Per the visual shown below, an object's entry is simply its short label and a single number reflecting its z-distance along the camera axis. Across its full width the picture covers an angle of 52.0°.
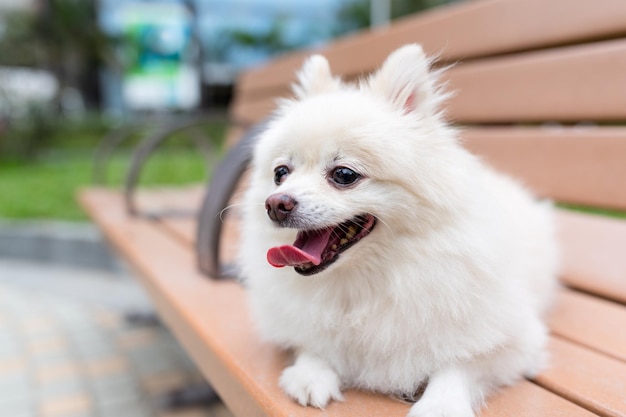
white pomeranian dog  0.45
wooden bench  0.47
